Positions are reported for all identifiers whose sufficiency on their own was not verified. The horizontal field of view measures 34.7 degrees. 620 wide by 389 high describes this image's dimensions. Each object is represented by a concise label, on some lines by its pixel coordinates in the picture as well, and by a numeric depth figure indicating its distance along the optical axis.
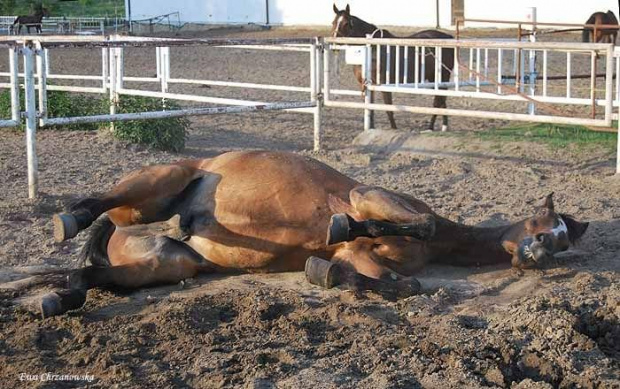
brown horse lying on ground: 5.14
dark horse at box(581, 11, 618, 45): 21.25
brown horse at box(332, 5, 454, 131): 12.55
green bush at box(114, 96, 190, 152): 10.13
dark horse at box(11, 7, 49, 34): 32.39
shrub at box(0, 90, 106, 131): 11.48
